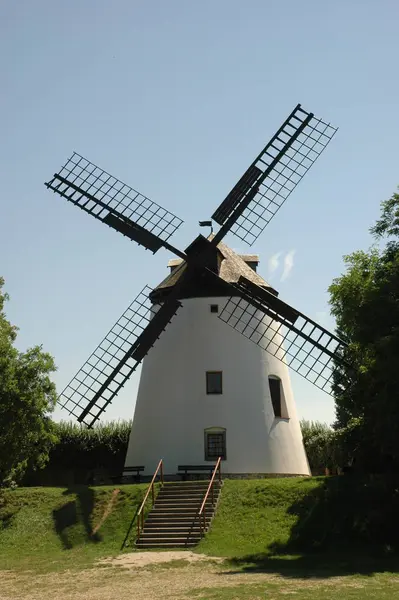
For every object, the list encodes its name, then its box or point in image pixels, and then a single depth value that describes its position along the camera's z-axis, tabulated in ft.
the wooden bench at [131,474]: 99.81
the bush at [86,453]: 133.18
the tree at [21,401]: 92.38
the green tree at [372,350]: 69.72
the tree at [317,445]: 127.95
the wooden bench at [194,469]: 96.27
